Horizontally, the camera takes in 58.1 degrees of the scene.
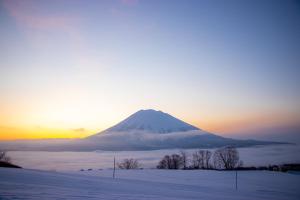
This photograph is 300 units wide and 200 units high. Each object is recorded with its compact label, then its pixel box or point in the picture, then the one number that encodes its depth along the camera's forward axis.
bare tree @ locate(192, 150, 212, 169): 84.06
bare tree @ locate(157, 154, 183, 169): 79.44
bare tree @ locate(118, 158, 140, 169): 75.59
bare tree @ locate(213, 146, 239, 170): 80.75
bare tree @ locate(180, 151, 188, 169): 80.69
